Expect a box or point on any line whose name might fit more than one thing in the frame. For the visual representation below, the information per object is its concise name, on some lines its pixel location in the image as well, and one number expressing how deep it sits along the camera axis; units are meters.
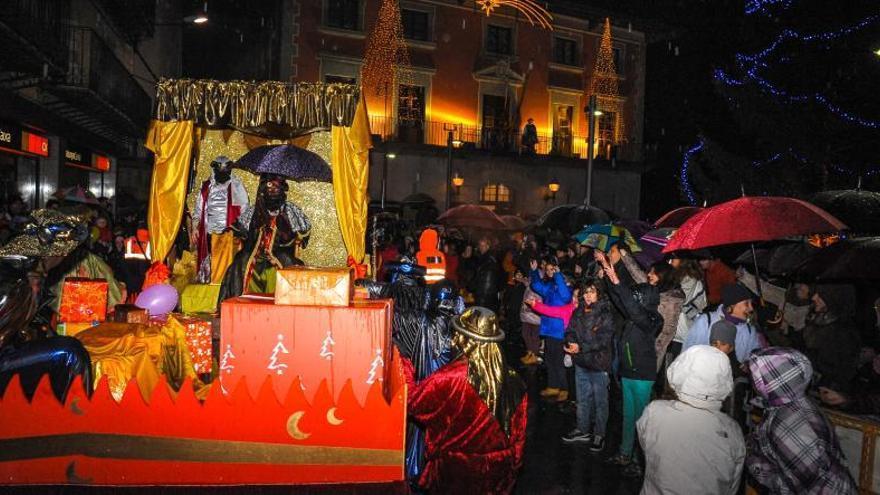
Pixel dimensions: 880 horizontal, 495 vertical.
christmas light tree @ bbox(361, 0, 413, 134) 25.44
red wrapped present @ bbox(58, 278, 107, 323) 5.12
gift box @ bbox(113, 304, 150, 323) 5.05
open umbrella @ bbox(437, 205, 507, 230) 14.45
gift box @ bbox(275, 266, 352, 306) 3.74
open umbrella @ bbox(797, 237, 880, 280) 5.72
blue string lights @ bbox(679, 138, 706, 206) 16.94
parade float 3.44
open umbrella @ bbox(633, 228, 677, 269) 7.85
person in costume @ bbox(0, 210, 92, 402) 3.66
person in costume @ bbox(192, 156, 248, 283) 9.21
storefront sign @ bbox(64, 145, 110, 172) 17.11
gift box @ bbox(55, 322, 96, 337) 5.12
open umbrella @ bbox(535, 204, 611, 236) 11.80
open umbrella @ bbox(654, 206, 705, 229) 8.83
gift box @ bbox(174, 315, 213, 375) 5.08
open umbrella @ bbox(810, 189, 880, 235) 7.64
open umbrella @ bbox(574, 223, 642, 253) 6.79
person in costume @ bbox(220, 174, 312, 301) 7.05
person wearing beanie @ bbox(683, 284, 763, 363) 5.38
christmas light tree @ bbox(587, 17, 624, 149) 30.47
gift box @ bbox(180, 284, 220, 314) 8.66
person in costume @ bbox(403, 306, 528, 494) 3.85
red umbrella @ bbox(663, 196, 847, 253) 5.16
